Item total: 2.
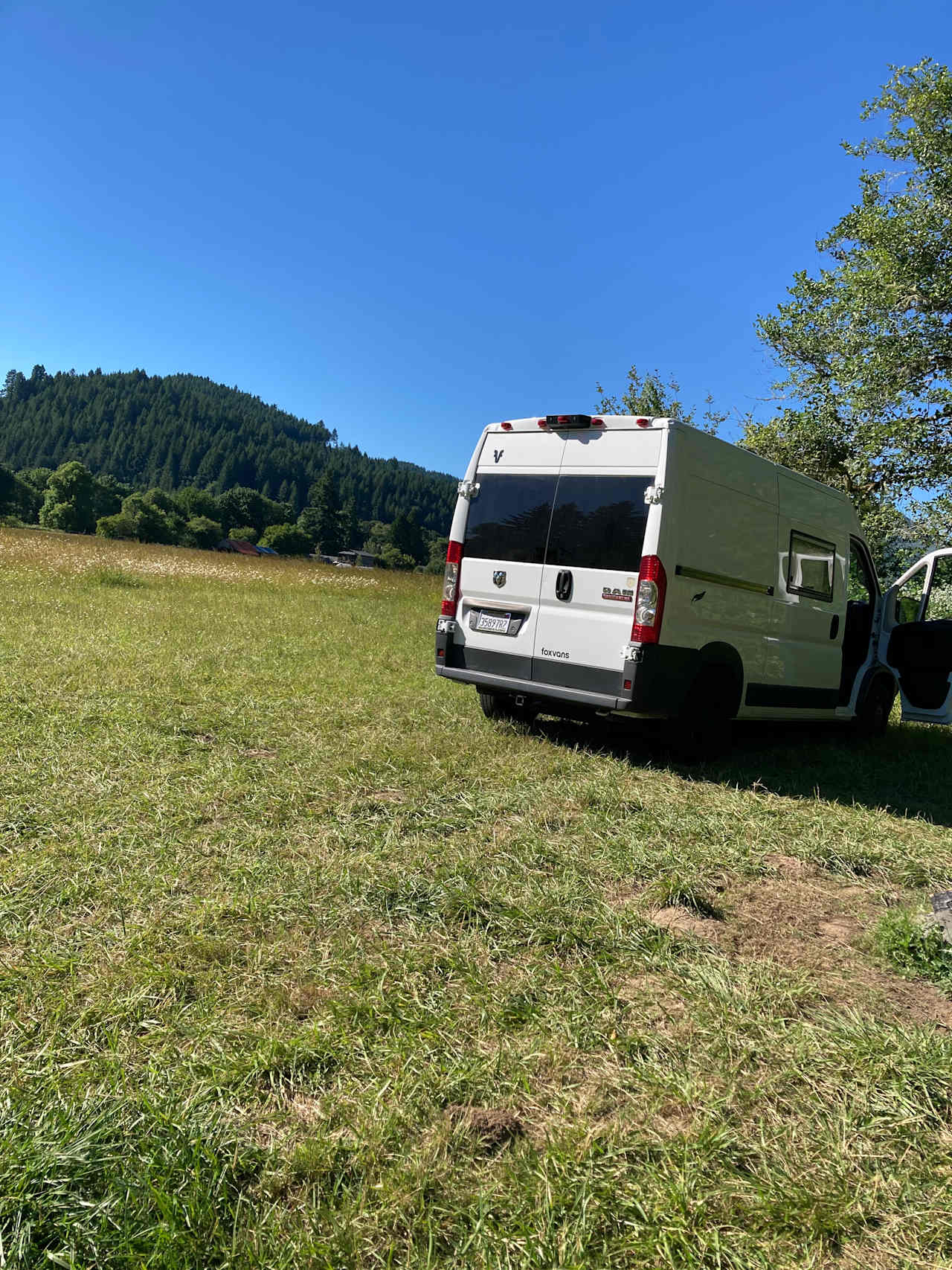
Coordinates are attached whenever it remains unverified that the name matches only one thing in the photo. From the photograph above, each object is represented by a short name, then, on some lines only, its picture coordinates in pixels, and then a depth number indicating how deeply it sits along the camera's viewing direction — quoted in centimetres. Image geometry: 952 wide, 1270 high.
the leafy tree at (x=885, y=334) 1469
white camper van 586
